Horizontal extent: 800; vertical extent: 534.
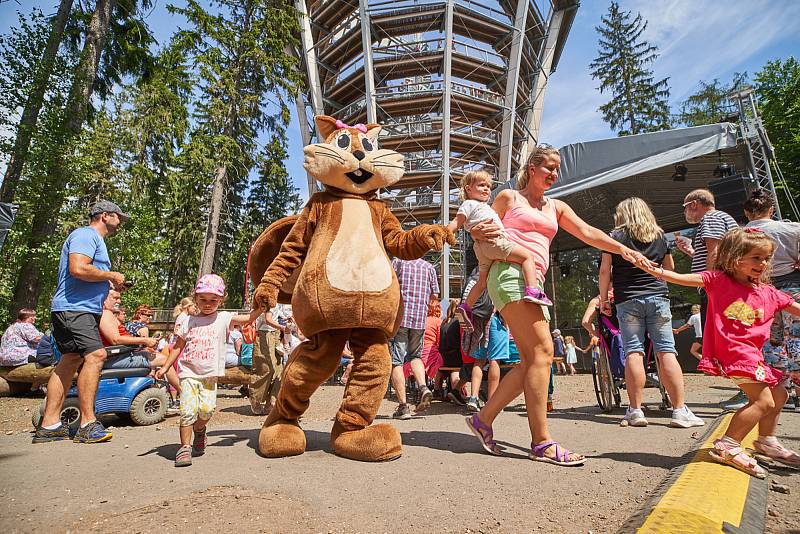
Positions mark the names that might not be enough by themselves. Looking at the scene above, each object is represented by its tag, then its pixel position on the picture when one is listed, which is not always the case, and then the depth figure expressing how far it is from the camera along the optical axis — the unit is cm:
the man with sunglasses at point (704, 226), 388
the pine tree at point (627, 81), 2714
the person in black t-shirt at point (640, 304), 357
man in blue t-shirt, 355
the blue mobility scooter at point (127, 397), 459
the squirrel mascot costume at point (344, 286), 271
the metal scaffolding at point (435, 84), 2472
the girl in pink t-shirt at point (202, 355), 290
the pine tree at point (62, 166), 940
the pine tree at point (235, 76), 1474
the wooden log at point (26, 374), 695
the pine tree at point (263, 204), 1677
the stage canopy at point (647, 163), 827
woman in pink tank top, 258
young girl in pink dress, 230
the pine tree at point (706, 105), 2539
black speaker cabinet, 812
